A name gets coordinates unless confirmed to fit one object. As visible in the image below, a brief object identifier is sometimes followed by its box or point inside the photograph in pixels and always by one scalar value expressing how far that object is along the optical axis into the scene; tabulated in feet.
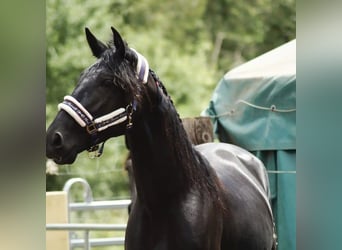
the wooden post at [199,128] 37.60
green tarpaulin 38.86
